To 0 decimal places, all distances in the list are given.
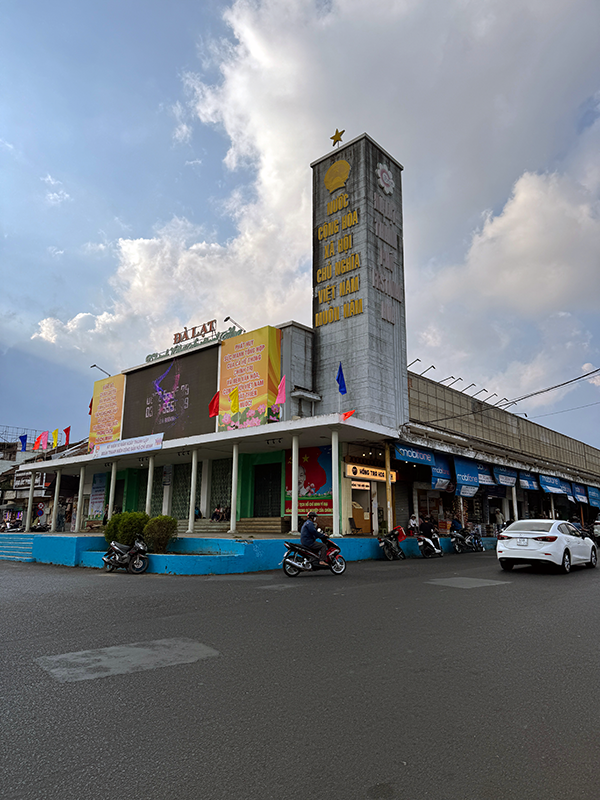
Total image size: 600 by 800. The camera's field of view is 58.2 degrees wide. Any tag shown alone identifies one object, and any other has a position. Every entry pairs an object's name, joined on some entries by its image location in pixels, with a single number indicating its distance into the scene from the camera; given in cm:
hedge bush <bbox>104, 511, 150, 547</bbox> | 1695
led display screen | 2856
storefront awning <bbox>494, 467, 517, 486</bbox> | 2867
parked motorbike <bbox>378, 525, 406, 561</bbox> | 1852
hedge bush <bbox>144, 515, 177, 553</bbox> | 1683
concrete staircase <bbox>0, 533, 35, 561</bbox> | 2140
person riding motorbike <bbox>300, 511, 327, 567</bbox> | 1316
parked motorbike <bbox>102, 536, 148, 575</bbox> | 1462
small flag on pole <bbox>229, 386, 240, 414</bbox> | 2655
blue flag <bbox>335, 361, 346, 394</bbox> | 2333
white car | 1283
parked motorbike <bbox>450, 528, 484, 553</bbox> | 2250
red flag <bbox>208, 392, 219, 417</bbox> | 2733
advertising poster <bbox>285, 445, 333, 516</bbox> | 2366
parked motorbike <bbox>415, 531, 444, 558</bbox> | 1994
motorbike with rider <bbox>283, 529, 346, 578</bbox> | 1306
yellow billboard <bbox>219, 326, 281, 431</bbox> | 2553
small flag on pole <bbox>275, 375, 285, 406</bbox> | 2509
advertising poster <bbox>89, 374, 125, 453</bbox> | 3409
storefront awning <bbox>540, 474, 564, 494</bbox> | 3329
